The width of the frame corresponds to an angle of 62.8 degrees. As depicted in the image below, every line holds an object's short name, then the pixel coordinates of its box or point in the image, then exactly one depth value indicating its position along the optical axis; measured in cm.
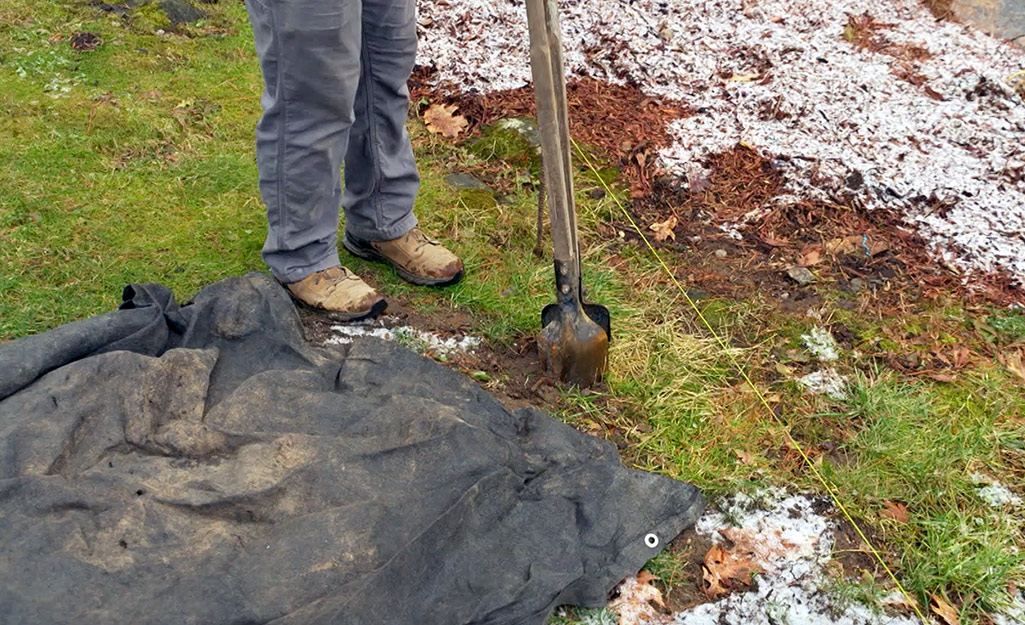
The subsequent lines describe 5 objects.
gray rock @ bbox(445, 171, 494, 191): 416
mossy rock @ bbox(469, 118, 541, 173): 432
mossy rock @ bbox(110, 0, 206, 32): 540
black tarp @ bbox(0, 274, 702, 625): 193
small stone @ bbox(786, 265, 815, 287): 355
